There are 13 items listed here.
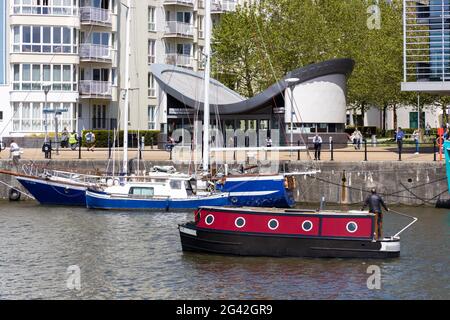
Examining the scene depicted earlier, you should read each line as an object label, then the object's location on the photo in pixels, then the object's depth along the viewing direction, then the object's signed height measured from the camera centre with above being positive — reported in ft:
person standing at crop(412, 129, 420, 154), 179.22 +0.09
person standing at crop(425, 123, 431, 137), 316.50 +5.34
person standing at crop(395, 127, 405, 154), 166.83 +1.38
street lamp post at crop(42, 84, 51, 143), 209.77 +12.33
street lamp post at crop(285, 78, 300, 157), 200.03 +13.04
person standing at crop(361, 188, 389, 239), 106.48 -6.33
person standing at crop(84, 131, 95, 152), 235.20 +2.03
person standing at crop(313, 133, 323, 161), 173.99 -0.31
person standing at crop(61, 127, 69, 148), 227.05 +2.02
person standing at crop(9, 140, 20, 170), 178.93 -1.28
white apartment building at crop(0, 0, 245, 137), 255.70 +22.55
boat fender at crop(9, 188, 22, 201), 176.14 -8.27
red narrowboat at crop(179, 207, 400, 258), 105.70 -9.17
